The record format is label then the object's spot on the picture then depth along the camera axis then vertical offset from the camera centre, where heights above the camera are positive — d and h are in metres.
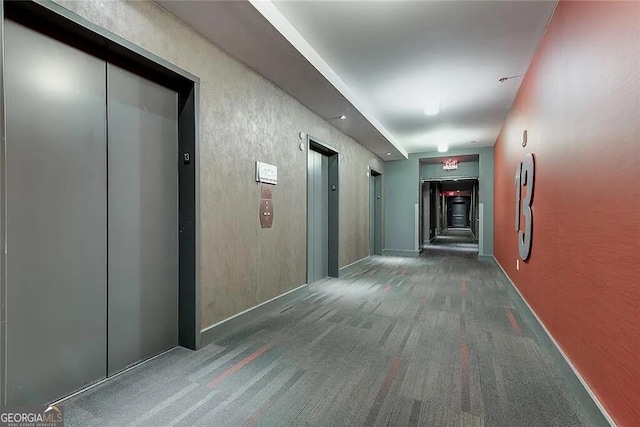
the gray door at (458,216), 26.91 -0.42
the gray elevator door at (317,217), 5.30 -0.11
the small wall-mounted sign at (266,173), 3.60 +0.48
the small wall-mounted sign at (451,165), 9.52 +1.52
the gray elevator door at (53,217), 1.77 -0.04
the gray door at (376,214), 8.73 -0.08
